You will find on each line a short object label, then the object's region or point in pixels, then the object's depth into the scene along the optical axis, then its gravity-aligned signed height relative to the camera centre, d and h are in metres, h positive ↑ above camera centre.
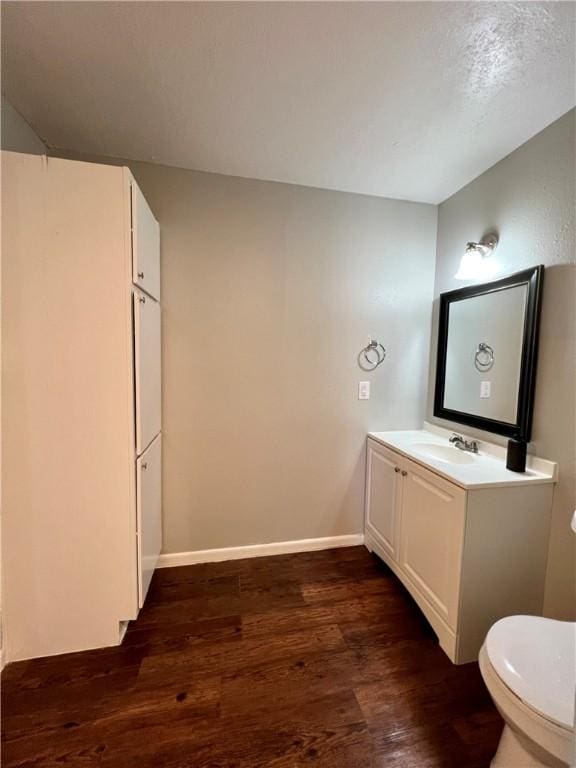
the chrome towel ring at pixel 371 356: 2.17 +0.03
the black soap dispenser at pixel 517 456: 1.46 -0.43
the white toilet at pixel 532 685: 0.80 -0.89
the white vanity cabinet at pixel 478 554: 1.35 -0.85
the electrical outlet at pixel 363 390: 2.18 -0.21
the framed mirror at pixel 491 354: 1.52 +0.05
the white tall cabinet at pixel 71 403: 1.24 -0.21
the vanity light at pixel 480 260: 1.76 +0.59
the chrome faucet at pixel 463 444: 1.79 -0.47
